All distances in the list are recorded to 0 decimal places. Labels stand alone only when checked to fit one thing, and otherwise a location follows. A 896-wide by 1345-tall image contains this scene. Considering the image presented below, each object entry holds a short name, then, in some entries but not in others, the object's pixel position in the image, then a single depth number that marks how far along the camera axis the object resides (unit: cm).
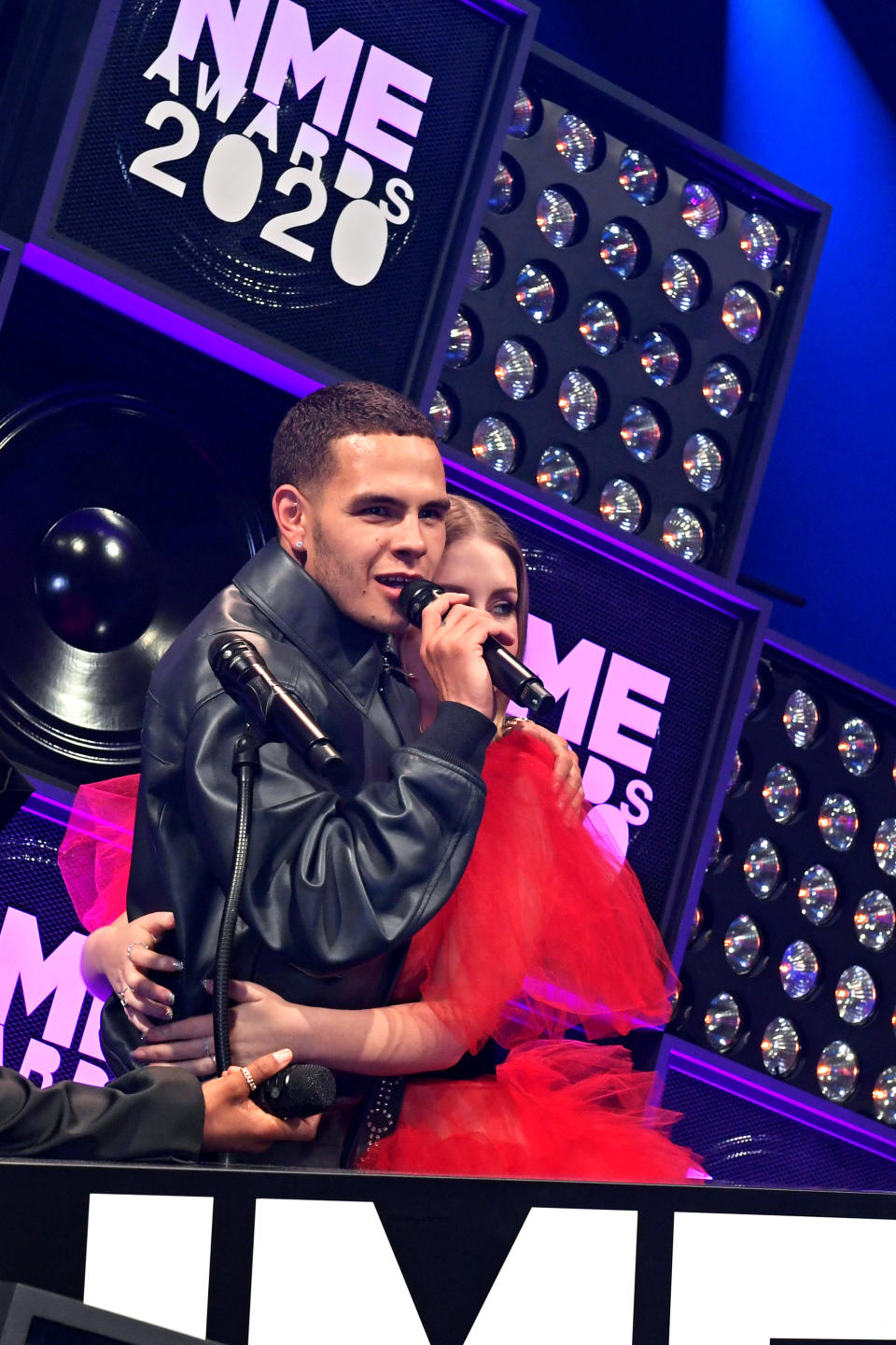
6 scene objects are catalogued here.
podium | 433
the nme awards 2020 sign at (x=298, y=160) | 560
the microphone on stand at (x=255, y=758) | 473
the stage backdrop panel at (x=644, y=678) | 606
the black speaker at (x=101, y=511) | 566
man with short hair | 484
